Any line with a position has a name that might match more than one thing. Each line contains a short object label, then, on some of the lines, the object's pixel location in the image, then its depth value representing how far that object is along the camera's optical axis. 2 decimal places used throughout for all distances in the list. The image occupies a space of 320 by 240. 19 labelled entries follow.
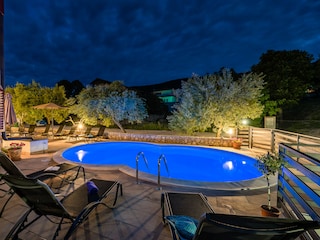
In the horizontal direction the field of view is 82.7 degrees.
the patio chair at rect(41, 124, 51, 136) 12.29
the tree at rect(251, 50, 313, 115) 15.70
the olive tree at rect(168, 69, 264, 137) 9.98
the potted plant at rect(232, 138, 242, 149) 9.16
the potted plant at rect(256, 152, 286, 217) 2.92
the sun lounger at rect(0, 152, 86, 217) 3.20
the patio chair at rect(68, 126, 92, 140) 11.21
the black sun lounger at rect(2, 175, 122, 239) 2.26
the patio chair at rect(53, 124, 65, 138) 11.65
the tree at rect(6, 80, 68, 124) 14.48
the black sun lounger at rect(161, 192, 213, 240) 2.67
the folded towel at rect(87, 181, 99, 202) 2.81
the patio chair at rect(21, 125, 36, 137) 12.09
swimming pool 7.13
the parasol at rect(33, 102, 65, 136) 10.84
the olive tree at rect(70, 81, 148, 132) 12.77
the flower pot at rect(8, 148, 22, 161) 6.45
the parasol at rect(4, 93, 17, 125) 6.44
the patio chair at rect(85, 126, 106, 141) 11.55
